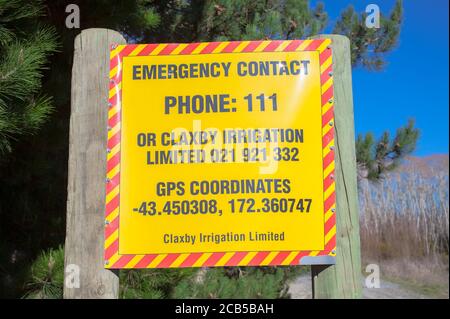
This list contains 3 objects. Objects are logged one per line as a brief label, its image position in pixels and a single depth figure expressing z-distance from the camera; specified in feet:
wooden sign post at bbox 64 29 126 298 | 6.95
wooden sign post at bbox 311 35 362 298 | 6.98
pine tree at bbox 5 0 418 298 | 11.16
